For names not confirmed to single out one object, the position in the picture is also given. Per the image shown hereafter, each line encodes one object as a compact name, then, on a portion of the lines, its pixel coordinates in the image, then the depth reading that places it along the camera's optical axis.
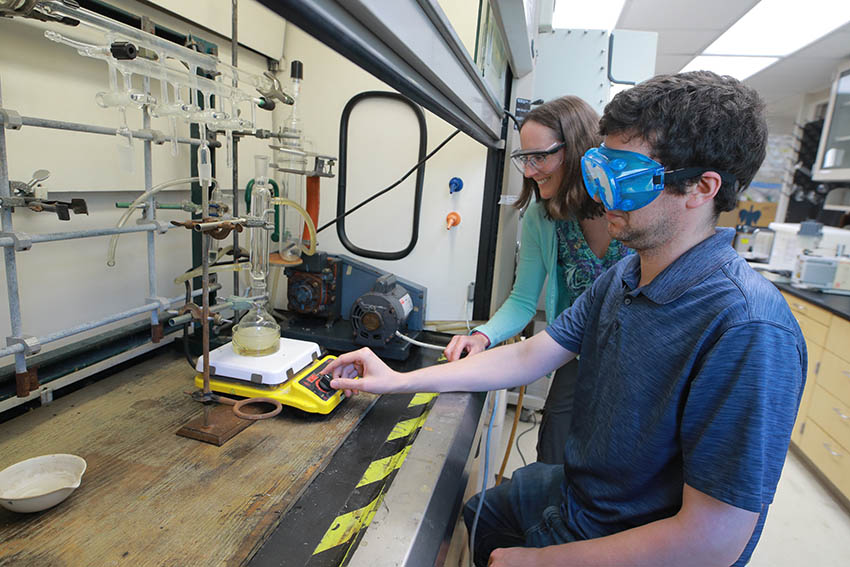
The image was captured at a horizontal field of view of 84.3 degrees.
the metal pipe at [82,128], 0.89
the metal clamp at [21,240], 0.85
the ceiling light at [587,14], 3.29
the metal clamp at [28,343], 0.88
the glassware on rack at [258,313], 1.19
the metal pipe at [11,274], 0.86
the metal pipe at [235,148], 1.18
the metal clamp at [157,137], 1.13
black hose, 2.03
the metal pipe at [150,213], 1.16
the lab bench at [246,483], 0.69
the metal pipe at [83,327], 0.87
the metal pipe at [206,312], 0.96
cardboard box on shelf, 5.61
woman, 1.31
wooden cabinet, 2.37
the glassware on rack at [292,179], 1.34
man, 0.65
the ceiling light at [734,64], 4.35
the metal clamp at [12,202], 0.86
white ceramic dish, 0.74
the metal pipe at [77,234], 0.85
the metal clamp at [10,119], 0.83
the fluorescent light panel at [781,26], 3.05
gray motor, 1.51
